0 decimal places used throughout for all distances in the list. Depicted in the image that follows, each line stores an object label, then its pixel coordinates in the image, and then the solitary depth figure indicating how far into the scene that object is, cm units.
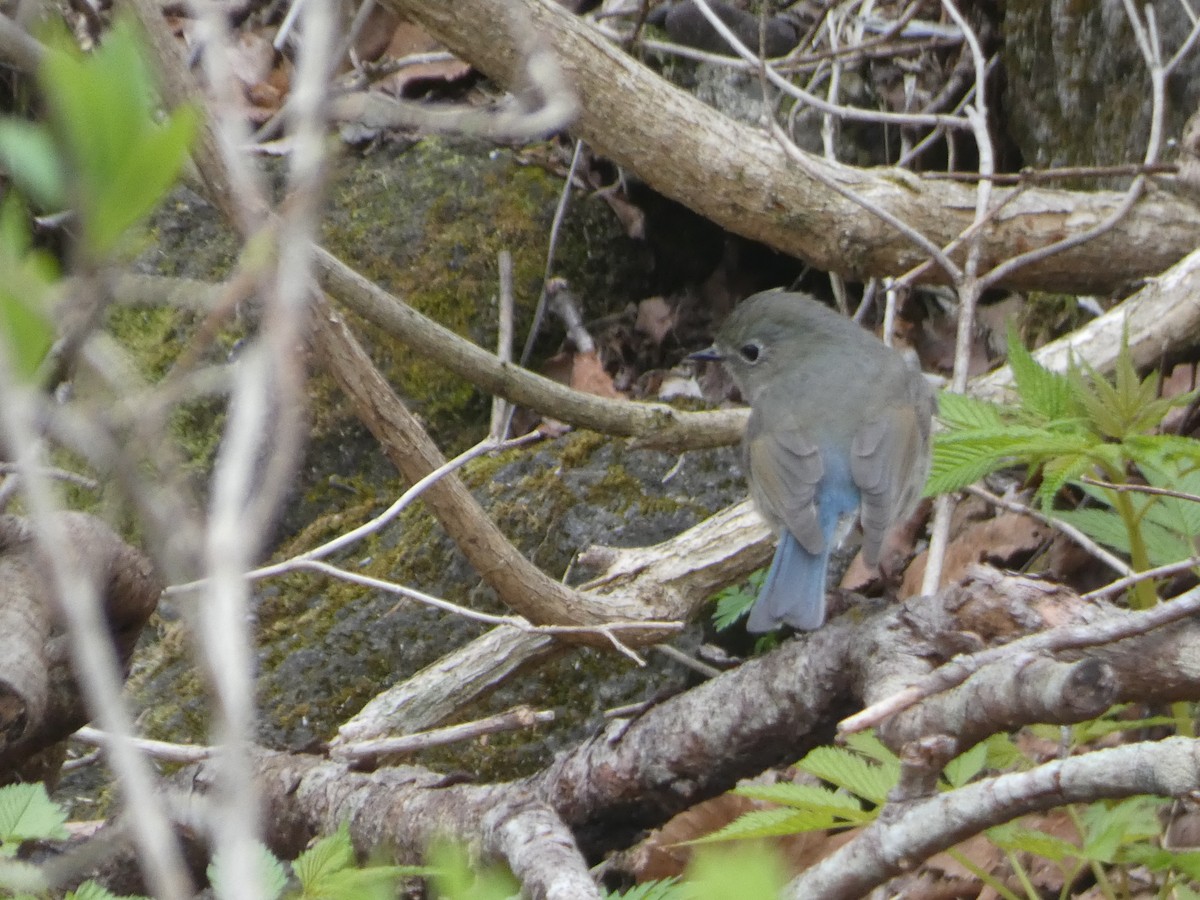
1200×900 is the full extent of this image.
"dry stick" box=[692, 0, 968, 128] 1054
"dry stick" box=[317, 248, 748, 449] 654
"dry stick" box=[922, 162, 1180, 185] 869
